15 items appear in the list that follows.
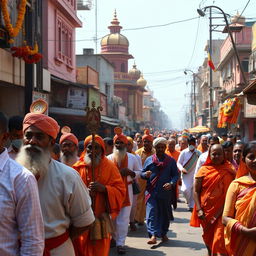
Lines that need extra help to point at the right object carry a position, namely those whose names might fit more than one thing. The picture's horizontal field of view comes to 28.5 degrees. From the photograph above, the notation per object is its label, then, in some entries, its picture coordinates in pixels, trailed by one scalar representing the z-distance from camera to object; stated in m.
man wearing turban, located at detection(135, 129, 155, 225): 10.23
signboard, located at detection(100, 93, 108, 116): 32.41
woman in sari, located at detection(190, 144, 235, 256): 6.47
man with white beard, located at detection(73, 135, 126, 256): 5.19
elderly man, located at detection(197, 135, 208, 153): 12.89
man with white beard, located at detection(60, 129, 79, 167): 6.61
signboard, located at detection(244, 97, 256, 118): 15.51
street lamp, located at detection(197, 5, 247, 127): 23.28
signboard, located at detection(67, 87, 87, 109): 23.67
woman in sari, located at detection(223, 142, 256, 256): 4.20
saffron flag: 27.84
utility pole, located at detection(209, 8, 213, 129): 29.87
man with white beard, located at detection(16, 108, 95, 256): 3.57
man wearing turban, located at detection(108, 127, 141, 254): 7.75
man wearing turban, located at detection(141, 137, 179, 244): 8.30
